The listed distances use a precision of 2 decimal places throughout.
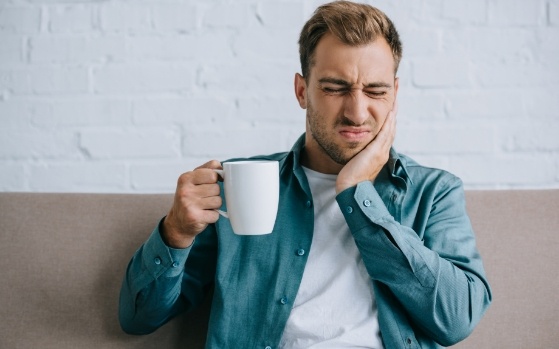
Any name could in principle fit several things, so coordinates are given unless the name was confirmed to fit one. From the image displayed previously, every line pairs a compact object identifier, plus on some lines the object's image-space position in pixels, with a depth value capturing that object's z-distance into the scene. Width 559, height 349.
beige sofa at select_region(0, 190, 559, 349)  1.48
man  1.27
